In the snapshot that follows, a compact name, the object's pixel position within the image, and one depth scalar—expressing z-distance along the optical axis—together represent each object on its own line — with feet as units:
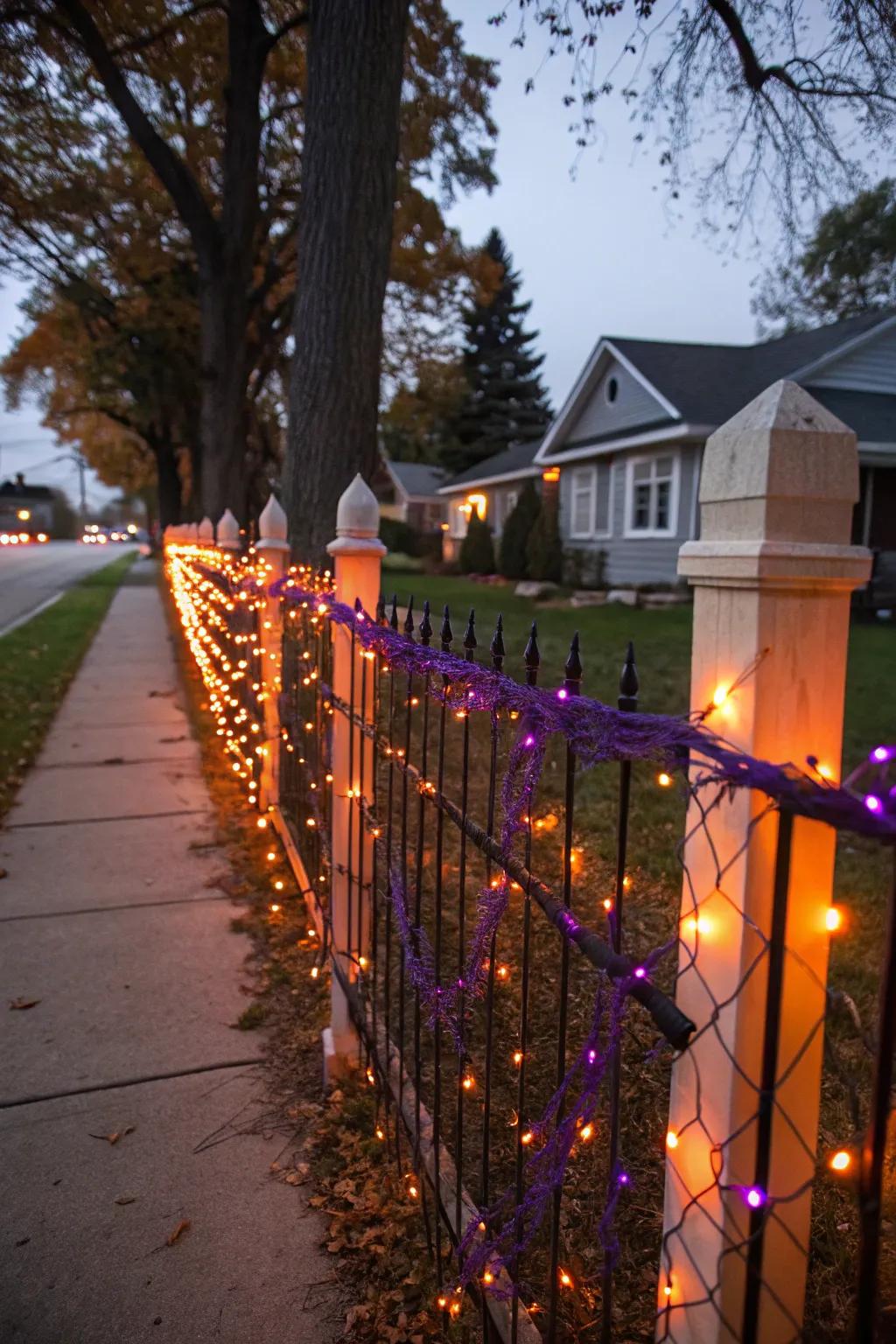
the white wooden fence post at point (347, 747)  9.71
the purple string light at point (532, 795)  3.23
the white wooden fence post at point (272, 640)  15.64
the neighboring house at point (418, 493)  133.08
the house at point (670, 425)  52.75
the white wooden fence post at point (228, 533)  21.54
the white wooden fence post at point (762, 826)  3.51
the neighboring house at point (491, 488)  87.56
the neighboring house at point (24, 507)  342.68
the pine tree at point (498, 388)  127.03
